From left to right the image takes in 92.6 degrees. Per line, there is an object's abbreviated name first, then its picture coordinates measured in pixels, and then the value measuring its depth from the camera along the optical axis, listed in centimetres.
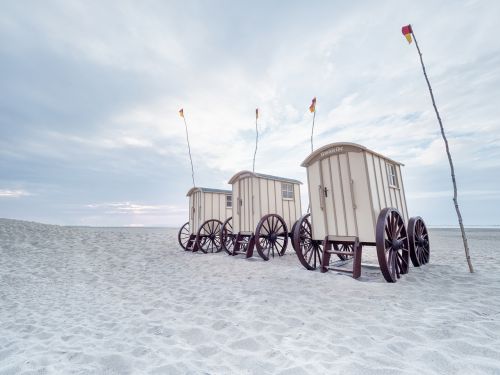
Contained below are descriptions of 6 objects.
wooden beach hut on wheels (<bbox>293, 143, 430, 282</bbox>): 554
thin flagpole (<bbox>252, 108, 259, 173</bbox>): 1241
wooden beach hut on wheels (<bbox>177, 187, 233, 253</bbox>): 1183
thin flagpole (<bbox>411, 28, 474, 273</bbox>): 610
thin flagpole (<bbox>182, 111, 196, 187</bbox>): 1365
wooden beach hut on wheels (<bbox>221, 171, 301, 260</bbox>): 936
